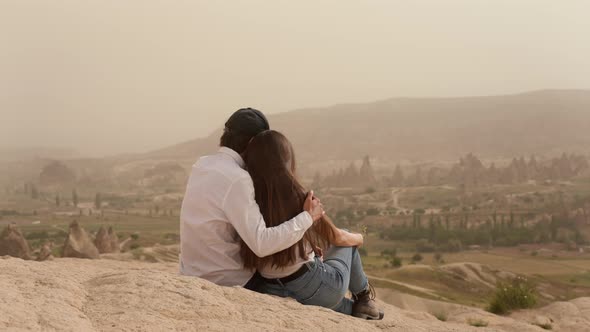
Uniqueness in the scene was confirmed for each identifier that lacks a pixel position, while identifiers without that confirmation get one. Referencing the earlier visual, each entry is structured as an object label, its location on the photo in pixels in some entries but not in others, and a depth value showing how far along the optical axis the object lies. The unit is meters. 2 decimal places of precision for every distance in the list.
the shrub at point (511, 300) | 14.05
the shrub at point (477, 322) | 10.83
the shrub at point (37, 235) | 55.22
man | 4.89
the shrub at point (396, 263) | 38.72
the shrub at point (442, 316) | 11.72
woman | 5.04
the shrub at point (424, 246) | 59.16
